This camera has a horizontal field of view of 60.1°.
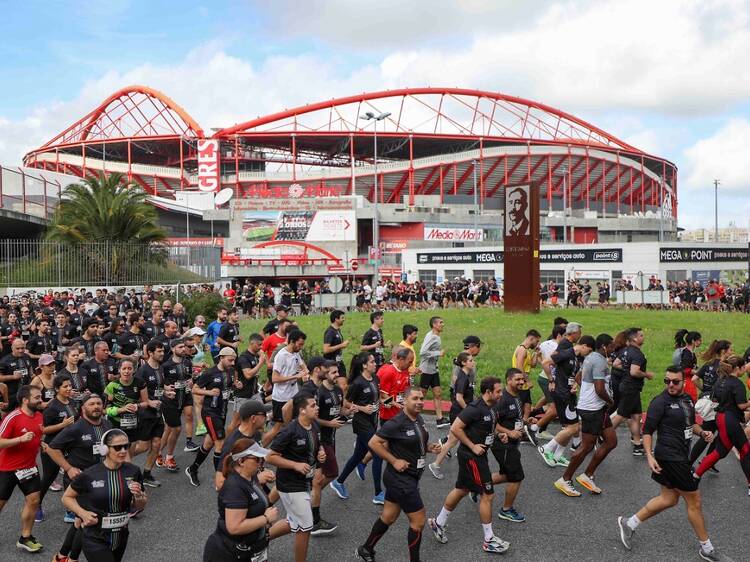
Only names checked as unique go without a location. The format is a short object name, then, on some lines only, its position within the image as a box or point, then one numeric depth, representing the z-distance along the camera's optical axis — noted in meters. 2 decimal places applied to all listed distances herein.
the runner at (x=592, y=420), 7.80
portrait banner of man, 22.42
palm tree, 30.45
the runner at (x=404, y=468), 5.81
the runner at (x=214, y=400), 8.27
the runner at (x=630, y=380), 8.79
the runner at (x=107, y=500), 4.89
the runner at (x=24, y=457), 6.47
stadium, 61.94
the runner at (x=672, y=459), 6.05
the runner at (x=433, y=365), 10.69
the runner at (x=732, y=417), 7.12
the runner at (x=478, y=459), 6.28
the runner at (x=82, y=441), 6.16
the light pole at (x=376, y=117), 36.61
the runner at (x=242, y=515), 4.52
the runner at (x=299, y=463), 5.68
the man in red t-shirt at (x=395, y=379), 8.27
